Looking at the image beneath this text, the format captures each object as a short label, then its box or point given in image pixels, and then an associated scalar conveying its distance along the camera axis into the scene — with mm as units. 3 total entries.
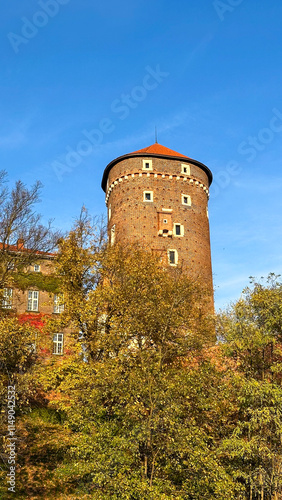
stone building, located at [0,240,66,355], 29141
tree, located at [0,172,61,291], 23656
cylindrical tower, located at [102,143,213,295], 35938
